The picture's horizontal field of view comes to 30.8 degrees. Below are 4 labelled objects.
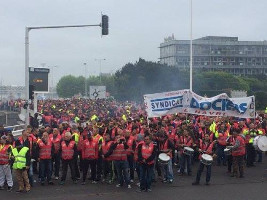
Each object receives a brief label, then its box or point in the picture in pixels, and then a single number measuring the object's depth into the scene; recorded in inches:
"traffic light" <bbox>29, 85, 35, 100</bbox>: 954.1
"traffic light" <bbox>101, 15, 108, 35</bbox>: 908.6
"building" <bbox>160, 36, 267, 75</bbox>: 5364.2
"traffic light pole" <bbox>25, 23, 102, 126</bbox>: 951.6
